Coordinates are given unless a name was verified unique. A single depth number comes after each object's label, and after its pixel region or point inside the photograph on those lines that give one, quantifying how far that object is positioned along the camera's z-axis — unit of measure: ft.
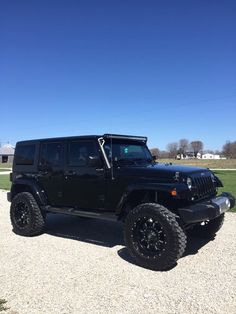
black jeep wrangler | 13.35
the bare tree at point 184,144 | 332.83
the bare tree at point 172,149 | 301.30
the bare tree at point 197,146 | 349.29
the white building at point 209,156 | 436.75
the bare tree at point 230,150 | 283.95
